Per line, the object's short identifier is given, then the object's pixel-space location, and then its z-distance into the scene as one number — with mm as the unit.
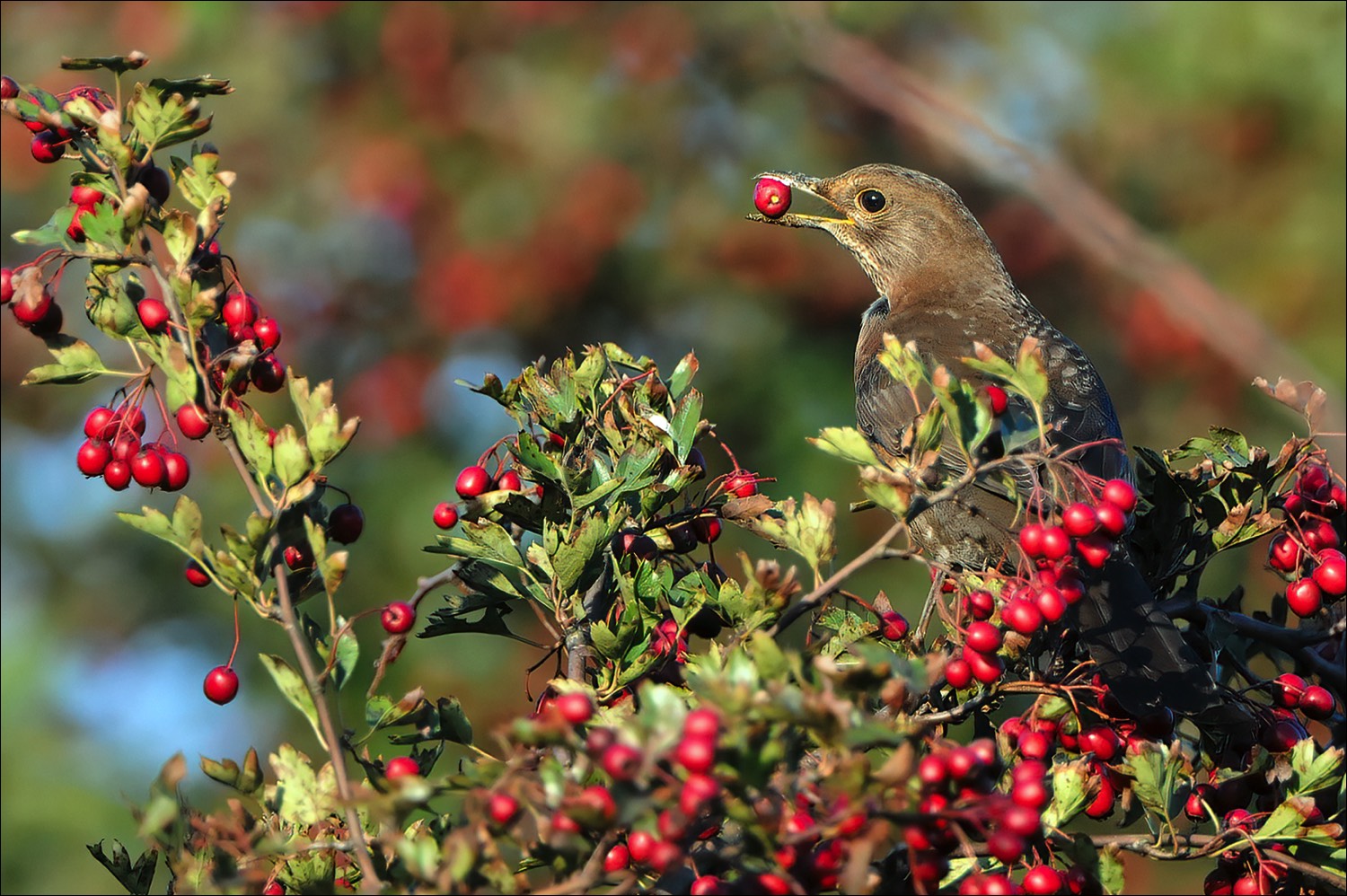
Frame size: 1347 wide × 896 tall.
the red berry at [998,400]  4562
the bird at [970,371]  5684
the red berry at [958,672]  4949
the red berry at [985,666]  4852
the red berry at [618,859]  3973
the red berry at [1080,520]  4598
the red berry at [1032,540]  4691
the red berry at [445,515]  5219
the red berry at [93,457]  4820
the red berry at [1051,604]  4773
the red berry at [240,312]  4516
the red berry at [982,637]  4703
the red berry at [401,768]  3961
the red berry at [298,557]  4457
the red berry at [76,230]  4480
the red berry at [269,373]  4516
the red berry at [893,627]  5281
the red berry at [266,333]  4664
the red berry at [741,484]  5405
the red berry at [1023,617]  4711
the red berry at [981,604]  4781
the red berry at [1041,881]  3926
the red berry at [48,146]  4586
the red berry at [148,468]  4773
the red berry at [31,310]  4465
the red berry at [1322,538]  5770
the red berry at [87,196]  4410
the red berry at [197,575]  4422
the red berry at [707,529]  5383
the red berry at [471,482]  5141
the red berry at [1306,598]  5629
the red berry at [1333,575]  5500
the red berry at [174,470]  4809
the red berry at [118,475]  4844
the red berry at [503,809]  3363
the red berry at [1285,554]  5781
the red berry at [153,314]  4312
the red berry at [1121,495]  4680
